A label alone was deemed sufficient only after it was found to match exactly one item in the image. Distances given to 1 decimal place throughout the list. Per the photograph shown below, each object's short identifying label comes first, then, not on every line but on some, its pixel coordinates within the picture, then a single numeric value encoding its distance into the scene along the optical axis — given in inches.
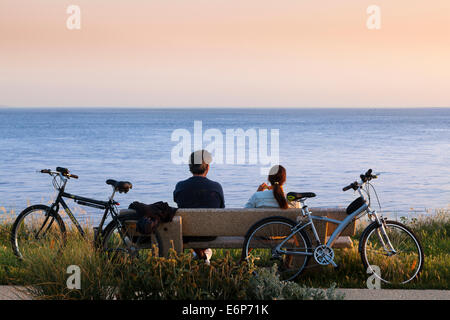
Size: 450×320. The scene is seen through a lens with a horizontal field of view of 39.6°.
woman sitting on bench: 261.9
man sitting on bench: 269.0
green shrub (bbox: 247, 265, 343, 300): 195.2
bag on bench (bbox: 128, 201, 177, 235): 245.4
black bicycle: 252.8
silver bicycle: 257.0
